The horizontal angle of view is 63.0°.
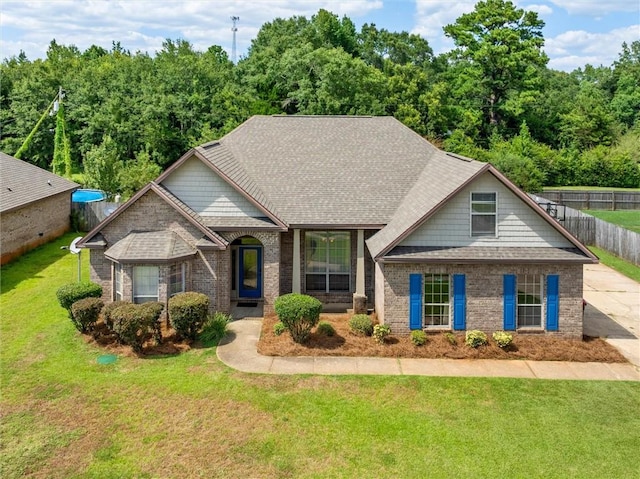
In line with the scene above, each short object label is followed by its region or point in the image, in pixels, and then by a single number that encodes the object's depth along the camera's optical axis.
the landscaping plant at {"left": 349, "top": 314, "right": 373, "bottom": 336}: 16.27
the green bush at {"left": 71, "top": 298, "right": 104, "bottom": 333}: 15.70
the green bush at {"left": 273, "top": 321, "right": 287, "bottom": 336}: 16.44
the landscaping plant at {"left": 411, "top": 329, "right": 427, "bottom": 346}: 15.45
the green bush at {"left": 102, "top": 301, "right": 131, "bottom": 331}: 15.27
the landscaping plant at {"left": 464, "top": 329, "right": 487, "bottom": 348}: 15.35
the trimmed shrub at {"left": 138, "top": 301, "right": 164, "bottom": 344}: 14.75
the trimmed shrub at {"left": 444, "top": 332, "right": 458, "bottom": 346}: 15.58
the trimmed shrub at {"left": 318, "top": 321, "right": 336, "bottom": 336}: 16.41
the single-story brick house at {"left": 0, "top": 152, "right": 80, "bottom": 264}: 24.75
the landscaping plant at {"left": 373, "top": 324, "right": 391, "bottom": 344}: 15.74
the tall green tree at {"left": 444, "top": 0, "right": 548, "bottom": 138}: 54.94
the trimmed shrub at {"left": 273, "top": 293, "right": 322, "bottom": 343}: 15.27
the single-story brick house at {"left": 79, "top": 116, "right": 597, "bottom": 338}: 15.89
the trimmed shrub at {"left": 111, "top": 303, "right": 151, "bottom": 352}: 14.52
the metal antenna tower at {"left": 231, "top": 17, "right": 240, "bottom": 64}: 88.91
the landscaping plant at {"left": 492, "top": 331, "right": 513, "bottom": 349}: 15.28
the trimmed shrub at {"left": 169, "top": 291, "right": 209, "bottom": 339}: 15.32
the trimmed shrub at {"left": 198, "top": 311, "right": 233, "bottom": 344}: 15.93
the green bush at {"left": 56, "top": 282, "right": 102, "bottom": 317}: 16.59
